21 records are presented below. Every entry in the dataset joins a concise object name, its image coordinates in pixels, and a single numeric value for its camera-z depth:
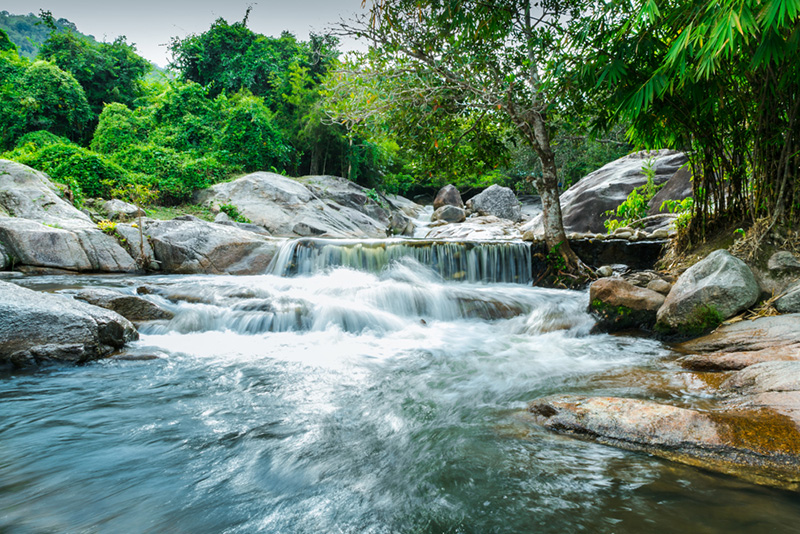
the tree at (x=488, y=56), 6.31
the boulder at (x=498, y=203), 20.38
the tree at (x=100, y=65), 18.84
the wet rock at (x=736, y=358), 3.08
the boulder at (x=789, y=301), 3.86
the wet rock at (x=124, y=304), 5.08
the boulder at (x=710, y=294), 4.17
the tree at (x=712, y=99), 3.74
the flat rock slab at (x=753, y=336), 3.44
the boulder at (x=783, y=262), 4.26
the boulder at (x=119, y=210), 9.80
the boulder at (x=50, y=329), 3.74
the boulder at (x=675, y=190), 9.84
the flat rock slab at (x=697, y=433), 1.92
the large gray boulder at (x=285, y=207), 12.65
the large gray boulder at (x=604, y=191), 11.51
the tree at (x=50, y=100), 15.65
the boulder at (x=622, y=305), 5.07
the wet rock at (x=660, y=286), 5.31
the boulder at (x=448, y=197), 22.09
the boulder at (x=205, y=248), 8.87
